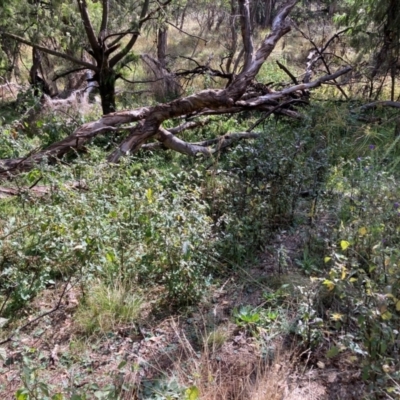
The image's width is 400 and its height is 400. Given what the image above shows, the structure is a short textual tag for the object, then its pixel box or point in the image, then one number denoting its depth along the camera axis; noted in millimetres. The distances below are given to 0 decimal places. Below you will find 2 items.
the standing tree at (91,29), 6113
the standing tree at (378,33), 6004
